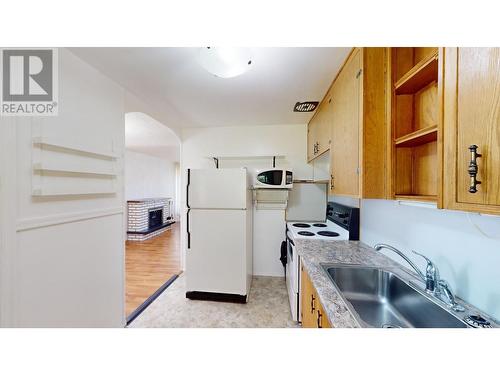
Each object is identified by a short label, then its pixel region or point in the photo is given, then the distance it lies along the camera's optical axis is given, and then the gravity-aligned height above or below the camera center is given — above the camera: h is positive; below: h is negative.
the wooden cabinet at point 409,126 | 1.02 +0.36
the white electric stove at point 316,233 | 1.87 -0.54
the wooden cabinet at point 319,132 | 1.85 +0.65
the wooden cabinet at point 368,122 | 1.14 +0.41
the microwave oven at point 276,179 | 2.57 +0.10
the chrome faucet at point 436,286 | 0.84 -0.49
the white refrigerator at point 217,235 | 2.28 -0.62
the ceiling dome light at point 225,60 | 1.15 +0.81
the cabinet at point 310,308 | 0.98 -0.77
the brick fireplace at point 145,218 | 4.99 -0.99
